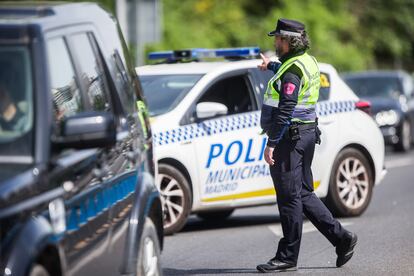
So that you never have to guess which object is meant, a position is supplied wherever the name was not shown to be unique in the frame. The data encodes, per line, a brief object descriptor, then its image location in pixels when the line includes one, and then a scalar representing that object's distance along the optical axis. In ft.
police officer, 55.72
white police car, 72.28
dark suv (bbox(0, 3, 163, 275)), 32.42
